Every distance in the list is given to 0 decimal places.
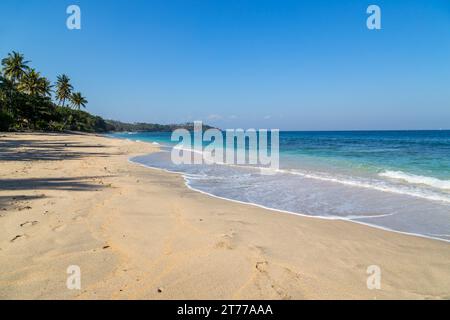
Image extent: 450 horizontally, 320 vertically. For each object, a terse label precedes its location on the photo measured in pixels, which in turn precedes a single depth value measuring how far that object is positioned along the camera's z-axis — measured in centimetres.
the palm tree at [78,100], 7894
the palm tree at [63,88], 7162
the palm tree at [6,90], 4633
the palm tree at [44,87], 6209
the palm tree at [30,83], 5928
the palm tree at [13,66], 5634
